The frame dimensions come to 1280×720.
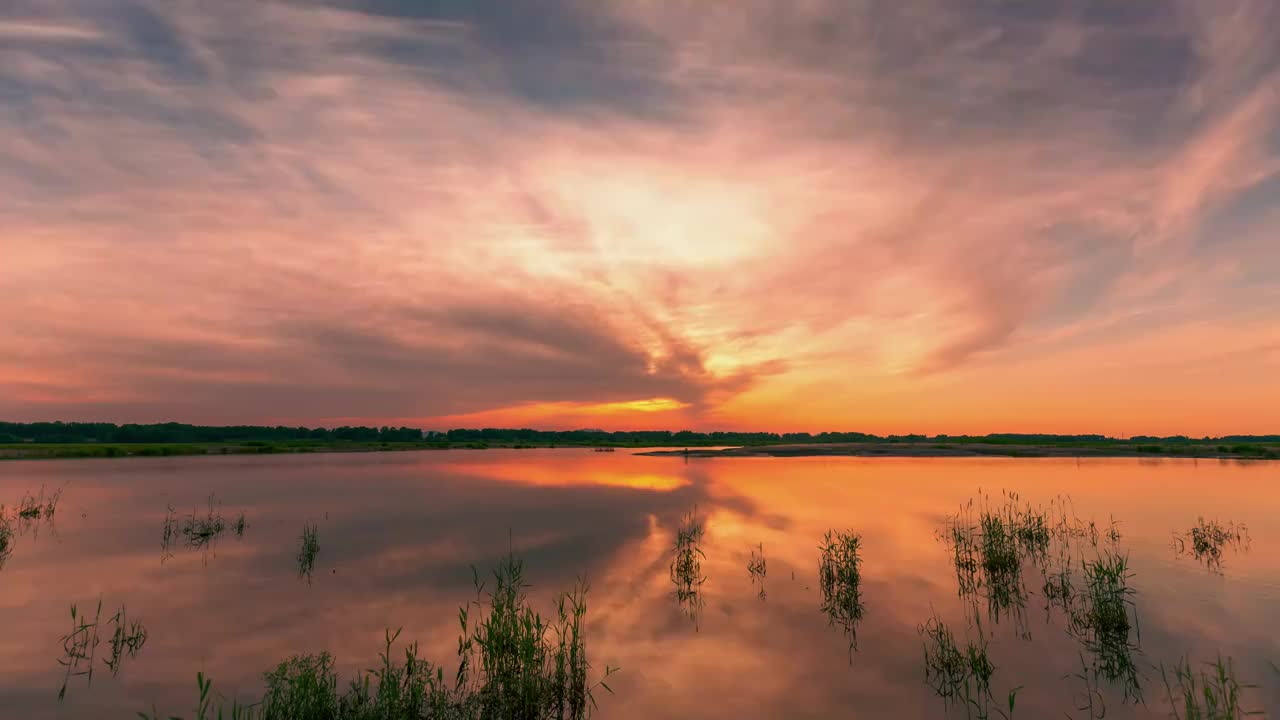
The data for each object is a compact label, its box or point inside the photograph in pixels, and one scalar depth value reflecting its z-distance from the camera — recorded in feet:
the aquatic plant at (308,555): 74.49
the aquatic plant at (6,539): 81.79
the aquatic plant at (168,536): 85.00
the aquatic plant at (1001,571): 56.65
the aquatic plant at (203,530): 92.48
